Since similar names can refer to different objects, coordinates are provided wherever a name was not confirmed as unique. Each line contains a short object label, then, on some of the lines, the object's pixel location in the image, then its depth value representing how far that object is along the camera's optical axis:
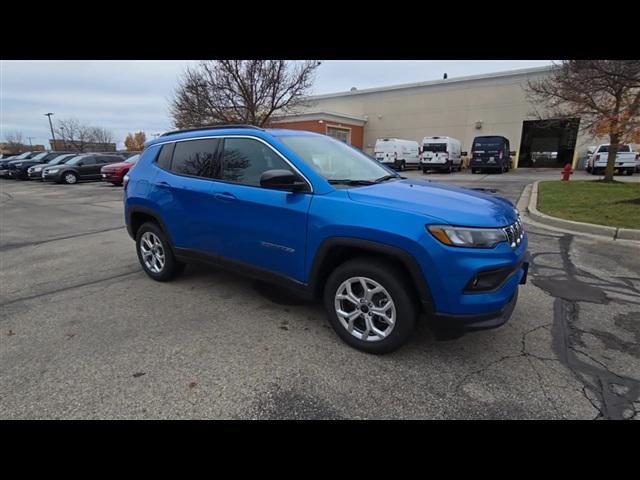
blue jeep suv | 2.55
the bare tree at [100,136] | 71.62
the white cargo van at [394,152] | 25.73
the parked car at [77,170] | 20.22
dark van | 22.73
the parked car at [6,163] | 25.89
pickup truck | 21.17
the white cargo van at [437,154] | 23.97
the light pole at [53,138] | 60.02
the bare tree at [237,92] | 20.86
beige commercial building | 28.36
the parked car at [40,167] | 21.74
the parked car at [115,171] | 17.48
